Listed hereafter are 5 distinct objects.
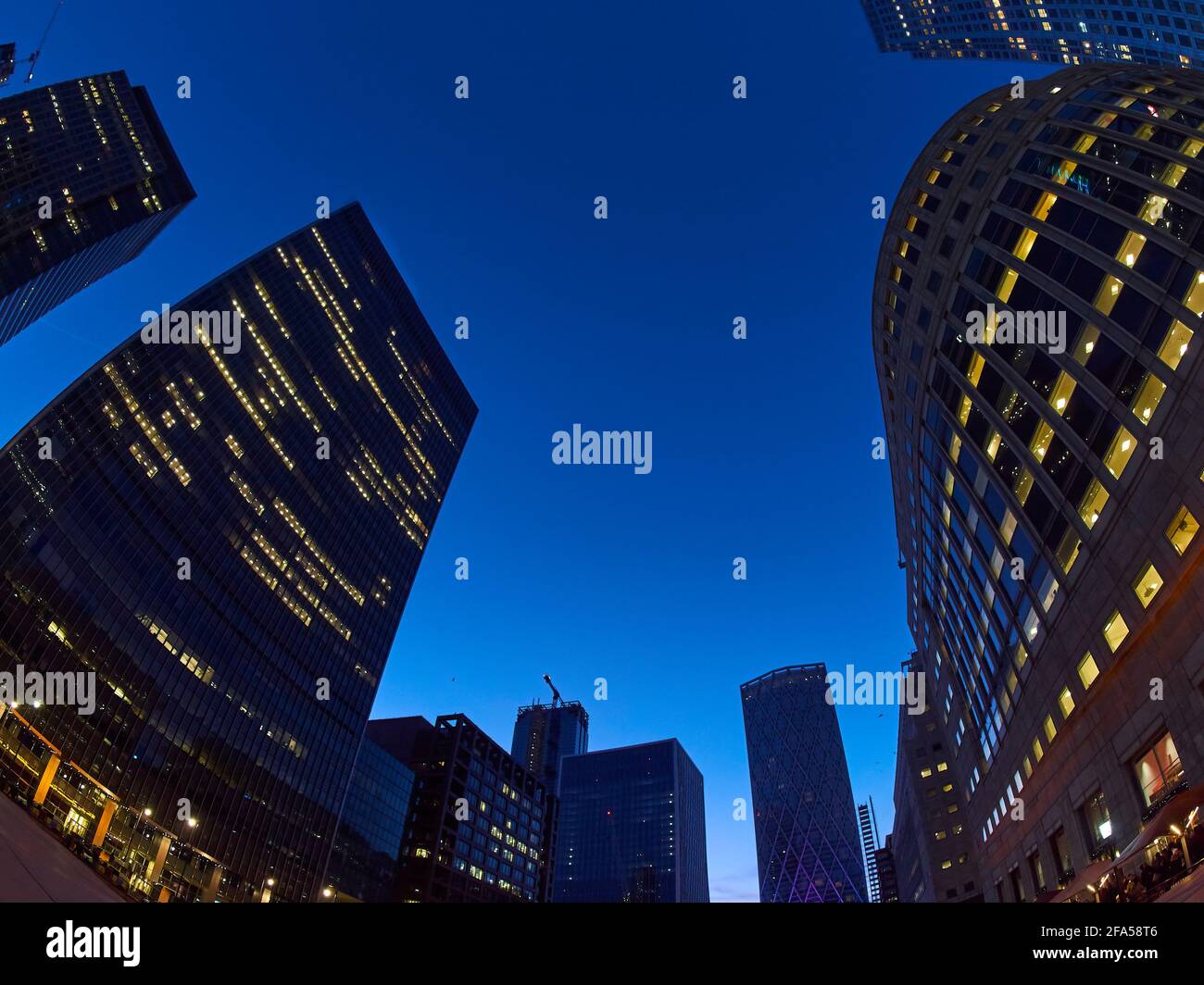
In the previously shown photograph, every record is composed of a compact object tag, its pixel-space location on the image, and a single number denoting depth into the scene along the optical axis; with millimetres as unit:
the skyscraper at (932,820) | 89312
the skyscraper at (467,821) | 139000
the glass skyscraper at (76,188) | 131750
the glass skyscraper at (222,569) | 73062
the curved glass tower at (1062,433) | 24766
